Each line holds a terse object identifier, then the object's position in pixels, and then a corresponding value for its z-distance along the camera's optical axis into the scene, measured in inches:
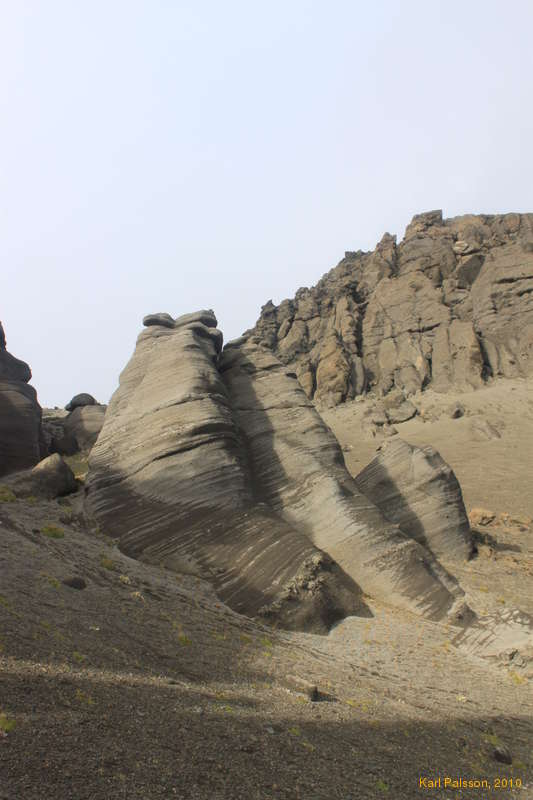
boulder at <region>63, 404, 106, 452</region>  1200.4
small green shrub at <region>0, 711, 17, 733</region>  166.9
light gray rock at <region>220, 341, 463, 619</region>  527.8
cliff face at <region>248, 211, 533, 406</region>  2183.8
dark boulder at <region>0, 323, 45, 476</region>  835.4
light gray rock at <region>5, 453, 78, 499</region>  673.0
